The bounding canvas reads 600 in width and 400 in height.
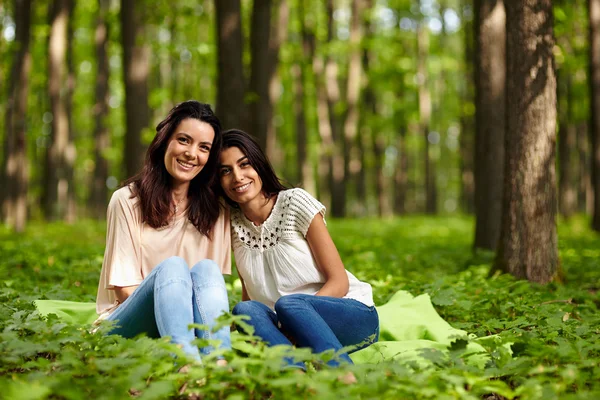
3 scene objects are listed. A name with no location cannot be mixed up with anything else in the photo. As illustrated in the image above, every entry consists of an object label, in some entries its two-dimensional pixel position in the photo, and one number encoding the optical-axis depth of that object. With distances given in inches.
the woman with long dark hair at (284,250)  153.1
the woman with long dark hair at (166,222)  148.3
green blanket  151.4
